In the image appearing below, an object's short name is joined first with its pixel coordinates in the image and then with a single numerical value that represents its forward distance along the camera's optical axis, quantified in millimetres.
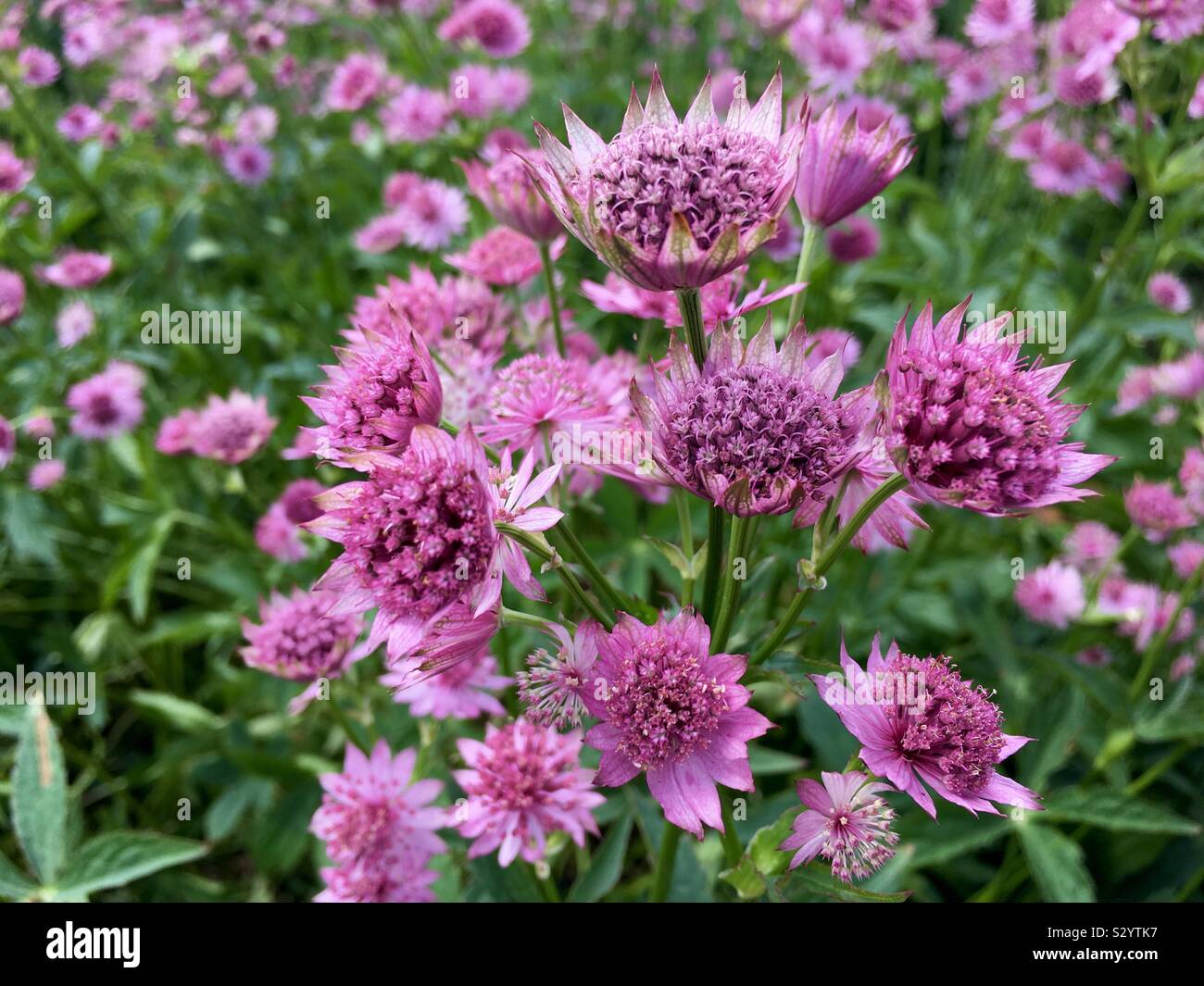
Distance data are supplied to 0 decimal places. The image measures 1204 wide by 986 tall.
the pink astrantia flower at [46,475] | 324
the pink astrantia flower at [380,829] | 188
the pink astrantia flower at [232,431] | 269
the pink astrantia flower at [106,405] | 328
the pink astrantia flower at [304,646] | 206
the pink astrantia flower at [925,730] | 145
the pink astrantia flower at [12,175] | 326
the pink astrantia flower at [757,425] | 142
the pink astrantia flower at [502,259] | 216
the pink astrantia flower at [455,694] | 207
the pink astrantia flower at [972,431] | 138
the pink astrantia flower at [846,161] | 163
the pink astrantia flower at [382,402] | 152
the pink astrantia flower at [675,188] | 141
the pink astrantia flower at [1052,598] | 310
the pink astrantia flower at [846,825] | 146
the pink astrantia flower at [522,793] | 184
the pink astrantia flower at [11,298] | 329
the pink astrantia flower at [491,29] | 394
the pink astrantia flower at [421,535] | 139
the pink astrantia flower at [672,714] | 147
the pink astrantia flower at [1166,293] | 383
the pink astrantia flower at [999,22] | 385
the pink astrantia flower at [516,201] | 197
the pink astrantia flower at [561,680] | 150
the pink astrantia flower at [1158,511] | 283
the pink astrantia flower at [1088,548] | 338
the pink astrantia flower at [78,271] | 344
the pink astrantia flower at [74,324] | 346
